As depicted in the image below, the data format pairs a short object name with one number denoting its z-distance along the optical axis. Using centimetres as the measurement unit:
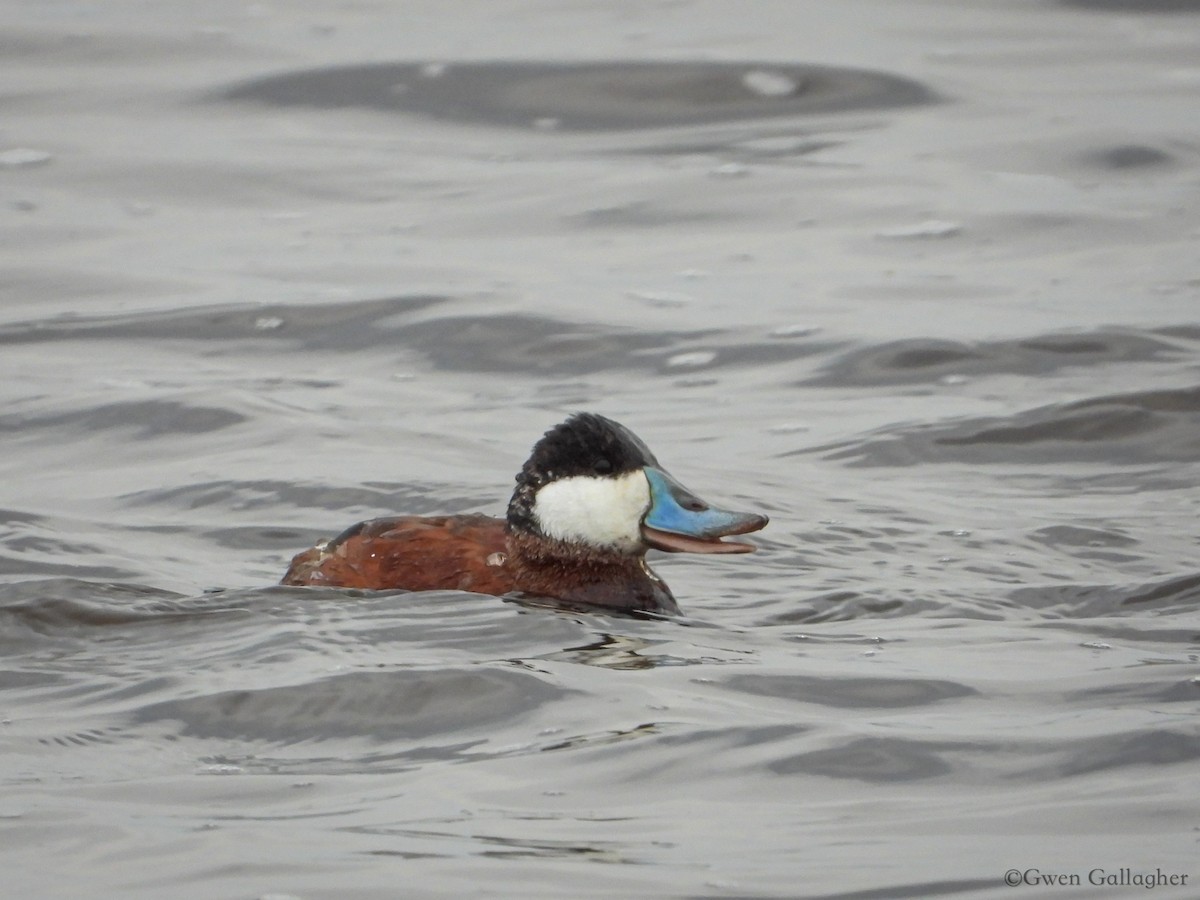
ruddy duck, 1341
